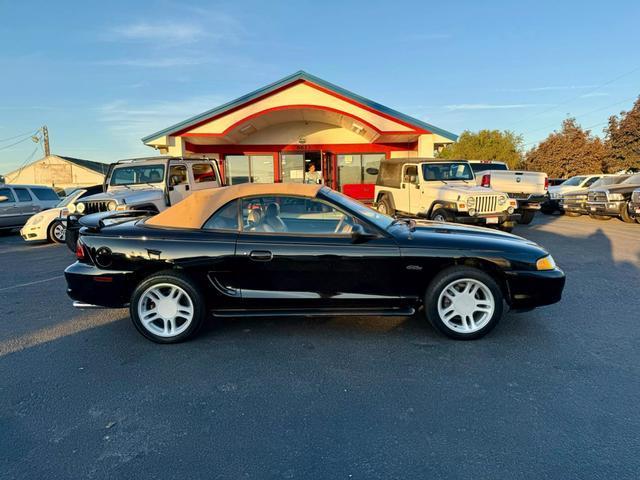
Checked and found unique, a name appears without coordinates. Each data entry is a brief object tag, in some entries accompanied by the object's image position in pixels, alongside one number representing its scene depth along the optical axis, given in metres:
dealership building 14.07
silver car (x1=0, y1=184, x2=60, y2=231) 12.35
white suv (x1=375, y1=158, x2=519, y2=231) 8.91
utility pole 47.03
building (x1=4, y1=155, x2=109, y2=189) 45.91
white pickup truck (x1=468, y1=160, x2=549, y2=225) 11.67
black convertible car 3.64
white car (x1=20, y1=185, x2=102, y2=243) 10.28
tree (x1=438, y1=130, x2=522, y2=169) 58.59
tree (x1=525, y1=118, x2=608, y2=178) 36.84
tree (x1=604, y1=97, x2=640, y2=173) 30.00
